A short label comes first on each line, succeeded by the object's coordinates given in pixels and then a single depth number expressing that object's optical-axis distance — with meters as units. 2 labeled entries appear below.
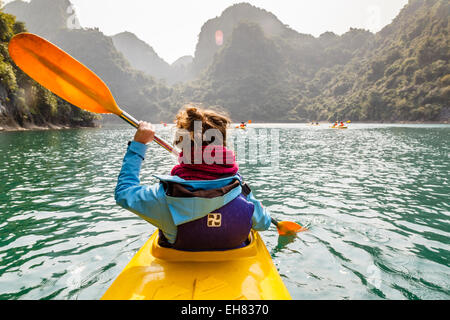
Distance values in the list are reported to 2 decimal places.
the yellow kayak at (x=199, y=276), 1.81
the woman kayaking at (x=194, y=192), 1.79
